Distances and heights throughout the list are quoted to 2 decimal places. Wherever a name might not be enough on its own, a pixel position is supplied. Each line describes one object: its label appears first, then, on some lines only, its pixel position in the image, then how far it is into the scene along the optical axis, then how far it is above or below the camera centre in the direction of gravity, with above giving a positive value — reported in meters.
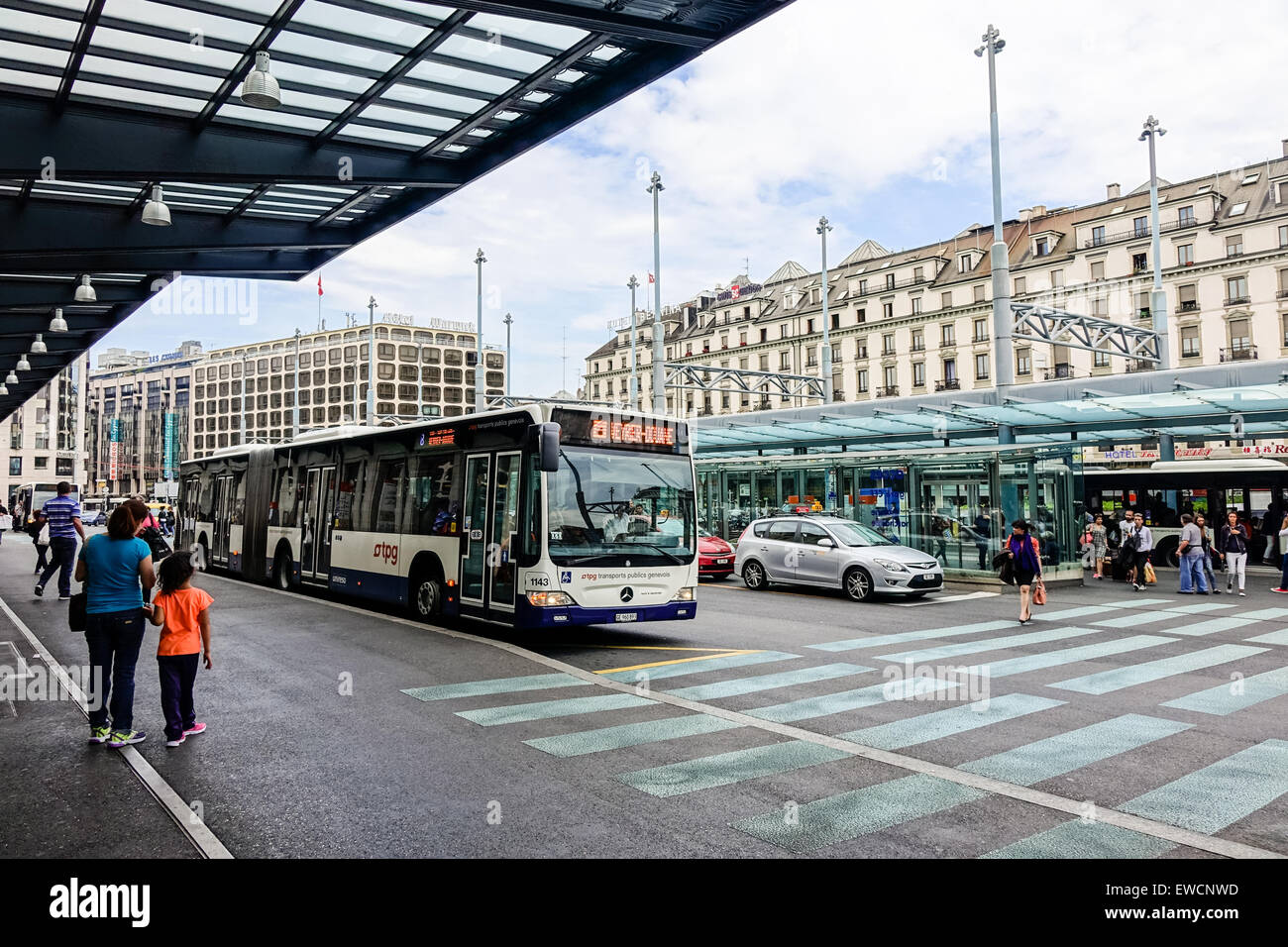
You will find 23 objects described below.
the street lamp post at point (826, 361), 33.22 +5.76
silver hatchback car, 16.66 -1.11
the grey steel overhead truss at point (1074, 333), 21.86 +4.43
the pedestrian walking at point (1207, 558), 18.39 -1.29
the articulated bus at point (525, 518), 10.60 -0.11
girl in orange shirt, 6.56 -0.87
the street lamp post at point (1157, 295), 24.64 +6.01
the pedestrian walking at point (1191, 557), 18.25 -1.27
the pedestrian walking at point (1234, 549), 18.16 -1.10
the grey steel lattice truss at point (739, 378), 29.09 +4.46
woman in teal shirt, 6.48 -0.66
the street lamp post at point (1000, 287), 21.12 +5.06
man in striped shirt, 14.31 -0.13
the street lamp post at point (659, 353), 29.53 +5.20
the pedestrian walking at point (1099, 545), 22.52 -1.20
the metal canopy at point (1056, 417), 18.58 +2.14
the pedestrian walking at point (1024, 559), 13.81 -0.94
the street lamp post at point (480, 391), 33.56 +4.49
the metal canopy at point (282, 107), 8.88 +4.98
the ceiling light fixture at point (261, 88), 8.54 +4.10
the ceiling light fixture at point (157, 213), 11.56 +3.96
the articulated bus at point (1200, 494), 24.66 +0.05
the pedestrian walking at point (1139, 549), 19.48 -1.14
